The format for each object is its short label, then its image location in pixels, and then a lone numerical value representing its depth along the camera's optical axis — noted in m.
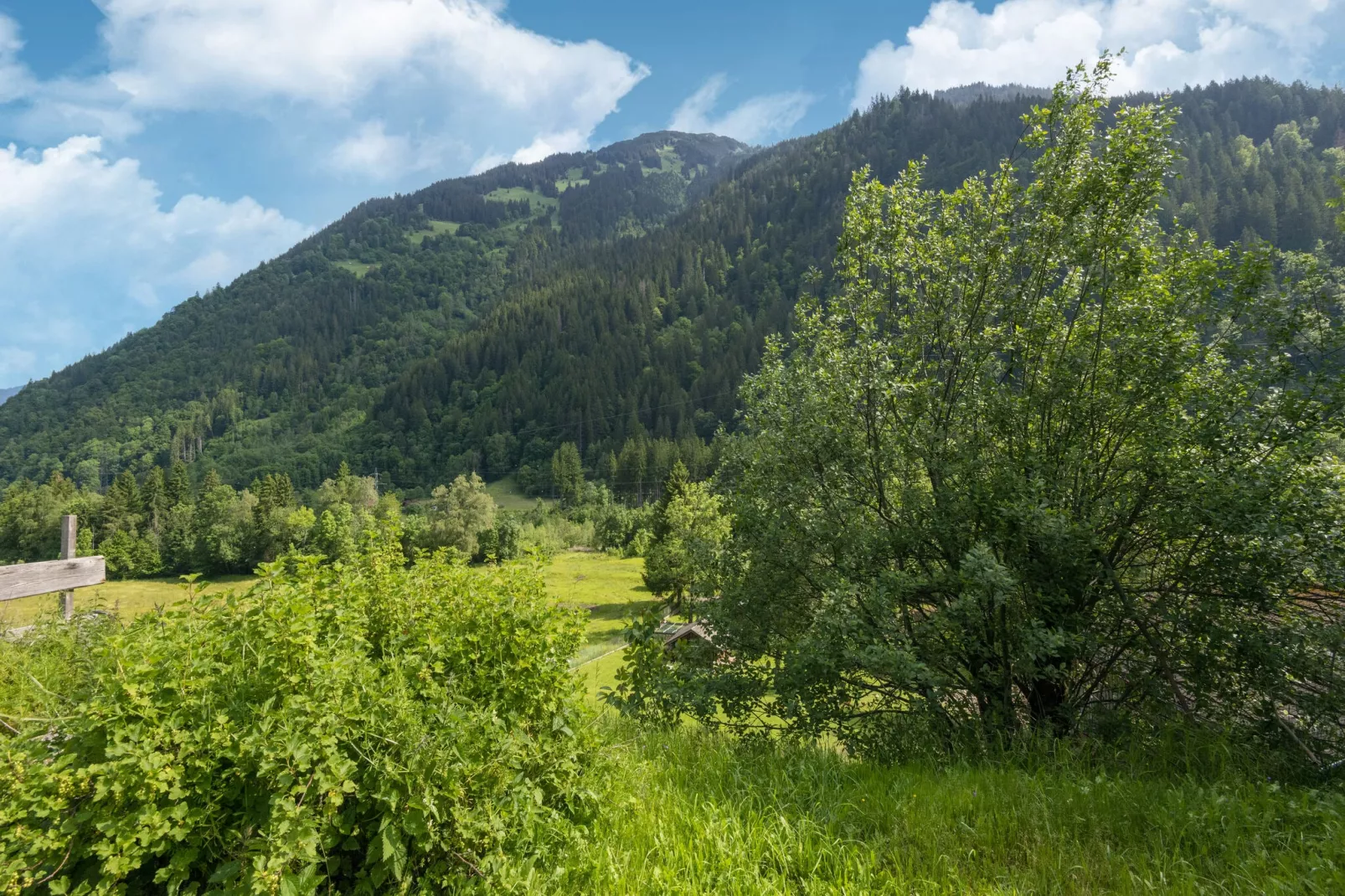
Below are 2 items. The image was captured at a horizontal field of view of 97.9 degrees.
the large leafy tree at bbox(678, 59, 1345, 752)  6.08
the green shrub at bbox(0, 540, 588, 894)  2.83
